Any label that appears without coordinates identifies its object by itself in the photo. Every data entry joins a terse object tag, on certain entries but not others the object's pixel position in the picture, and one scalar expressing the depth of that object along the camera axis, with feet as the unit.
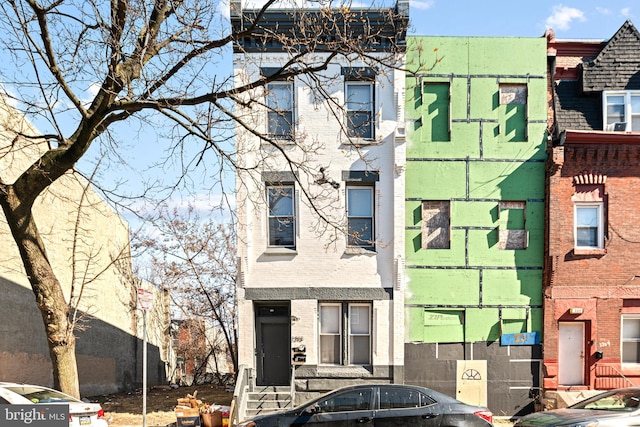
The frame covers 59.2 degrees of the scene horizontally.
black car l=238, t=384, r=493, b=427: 32.89
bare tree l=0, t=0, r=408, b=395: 31.35
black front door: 51.04
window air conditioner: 52.47
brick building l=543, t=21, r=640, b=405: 50.90
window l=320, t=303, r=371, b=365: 50.39
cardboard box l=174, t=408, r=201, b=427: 41.75
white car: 33.17
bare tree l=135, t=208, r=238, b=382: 71.17
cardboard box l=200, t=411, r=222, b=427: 42.73
